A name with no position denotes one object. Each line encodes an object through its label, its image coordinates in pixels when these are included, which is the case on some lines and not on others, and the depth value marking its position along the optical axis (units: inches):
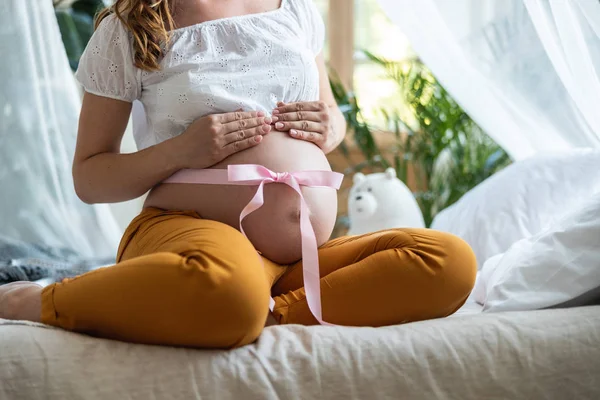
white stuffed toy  81.7
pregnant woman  42.1
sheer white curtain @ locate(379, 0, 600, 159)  57.6
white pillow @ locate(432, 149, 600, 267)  60.0
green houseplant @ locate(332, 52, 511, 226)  97.1
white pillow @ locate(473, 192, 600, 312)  46.4
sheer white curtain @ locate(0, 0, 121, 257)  69.9
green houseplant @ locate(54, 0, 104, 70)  83.7
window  114.9
